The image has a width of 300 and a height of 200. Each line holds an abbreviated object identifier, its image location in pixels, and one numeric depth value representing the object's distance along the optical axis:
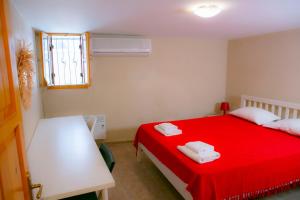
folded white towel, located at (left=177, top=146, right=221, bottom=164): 2.08
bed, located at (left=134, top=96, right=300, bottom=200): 1.93
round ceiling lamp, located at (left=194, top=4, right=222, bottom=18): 2.03
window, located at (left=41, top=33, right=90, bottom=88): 3.56
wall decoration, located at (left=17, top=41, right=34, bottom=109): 1.91
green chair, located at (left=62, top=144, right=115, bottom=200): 1.73
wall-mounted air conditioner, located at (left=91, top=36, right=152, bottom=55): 3.68
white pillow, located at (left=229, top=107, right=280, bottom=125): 3.33
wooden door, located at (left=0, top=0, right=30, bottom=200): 0.76
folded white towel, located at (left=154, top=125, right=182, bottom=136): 2.87
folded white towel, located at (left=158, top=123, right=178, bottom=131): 2.96
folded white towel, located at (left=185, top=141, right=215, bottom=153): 2.19
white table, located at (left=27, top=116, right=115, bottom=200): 1.44
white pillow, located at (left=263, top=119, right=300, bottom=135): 2.81
